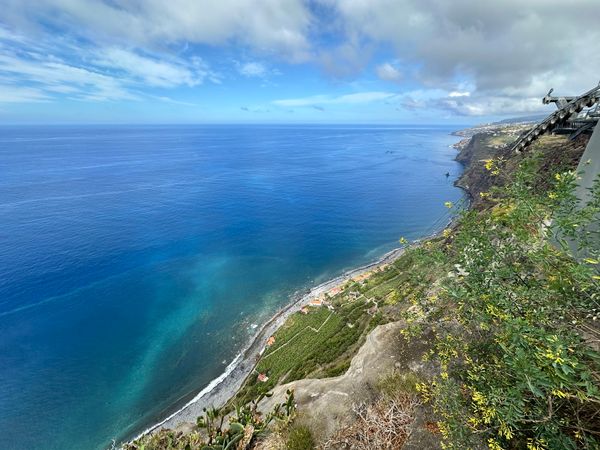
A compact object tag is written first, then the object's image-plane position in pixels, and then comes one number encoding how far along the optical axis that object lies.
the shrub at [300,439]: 14.89
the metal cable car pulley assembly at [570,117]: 20.66
